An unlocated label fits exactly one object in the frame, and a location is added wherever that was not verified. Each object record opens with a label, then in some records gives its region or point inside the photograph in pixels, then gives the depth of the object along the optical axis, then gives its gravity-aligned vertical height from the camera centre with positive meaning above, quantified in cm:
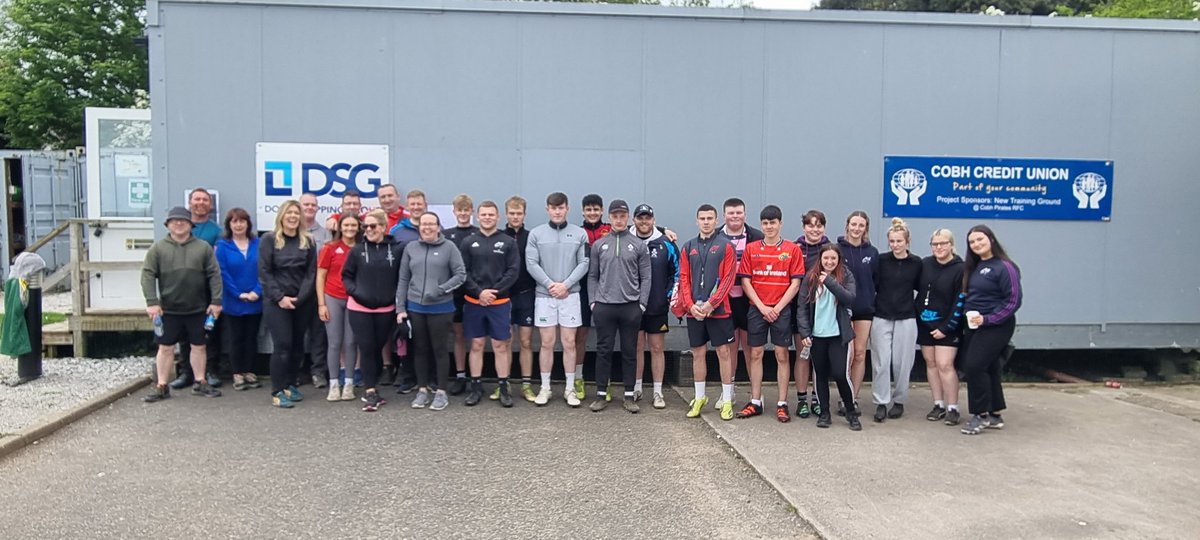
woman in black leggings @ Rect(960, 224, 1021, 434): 581 -67
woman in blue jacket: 670 -45
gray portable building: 708 +116
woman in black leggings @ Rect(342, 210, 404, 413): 629 -54
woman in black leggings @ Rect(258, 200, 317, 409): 641 -51
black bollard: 694 -106
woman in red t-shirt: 654 -62
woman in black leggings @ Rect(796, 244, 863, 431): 591 -75
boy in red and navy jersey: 602 -46
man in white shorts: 642 -36
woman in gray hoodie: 623 -56
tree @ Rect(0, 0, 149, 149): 2000 +424
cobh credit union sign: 748 +41
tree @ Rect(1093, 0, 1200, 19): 1364 +423
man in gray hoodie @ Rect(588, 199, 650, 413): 627 -48
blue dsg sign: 711 +49
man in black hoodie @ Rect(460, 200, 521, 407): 639 -49
